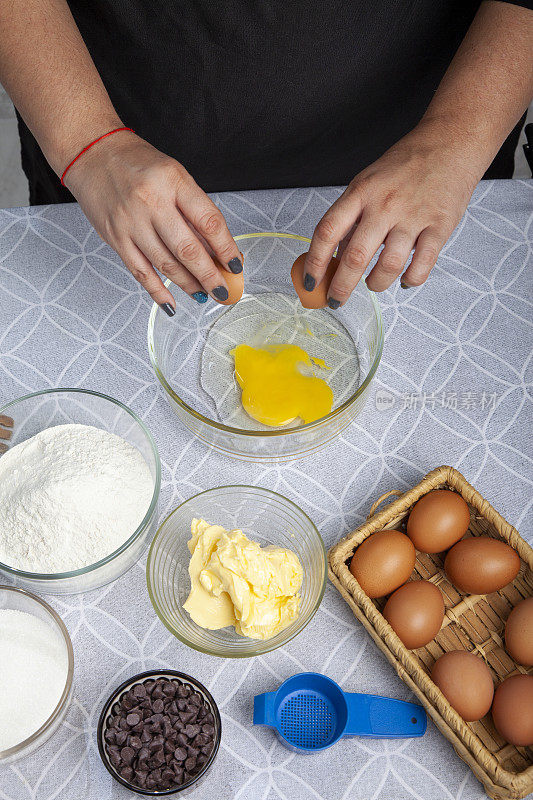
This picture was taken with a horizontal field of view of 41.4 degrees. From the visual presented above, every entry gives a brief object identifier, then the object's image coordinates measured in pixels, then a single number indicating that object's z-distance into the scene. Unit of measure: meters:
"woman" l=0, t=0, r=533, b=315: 1.09
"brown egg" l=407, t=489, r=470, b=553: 1.12
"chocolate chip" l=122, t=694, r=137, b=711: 1.02
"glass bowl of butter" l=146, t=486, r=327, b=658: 1.03
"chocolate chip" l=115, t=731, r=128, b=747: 1.00
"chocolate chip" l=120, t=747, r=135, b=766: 0.98
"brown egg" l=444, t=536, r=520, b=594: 1.09
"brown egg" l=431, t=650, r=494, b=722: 1.01
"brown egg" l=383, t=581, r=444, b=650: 1.05
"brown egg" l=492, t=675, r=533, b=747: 0.99
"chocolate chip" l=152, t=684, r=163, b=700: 1.02
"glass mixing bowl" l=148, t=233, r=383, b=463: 1.23
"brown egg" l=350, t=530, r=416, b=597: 1.08
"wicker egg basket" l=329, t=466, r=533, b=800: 0.98
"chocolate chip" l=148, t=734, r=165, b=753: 0.99
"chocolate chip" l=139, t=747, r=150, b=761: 0.99
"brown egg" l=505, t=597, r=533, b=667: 1.05
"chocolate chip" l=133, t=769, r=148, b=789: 0.97
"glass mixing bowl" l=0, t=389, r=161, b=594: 1.10
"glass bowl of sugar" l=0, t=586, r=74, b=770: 1.00
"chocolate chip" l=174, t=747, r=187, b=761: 0.99
